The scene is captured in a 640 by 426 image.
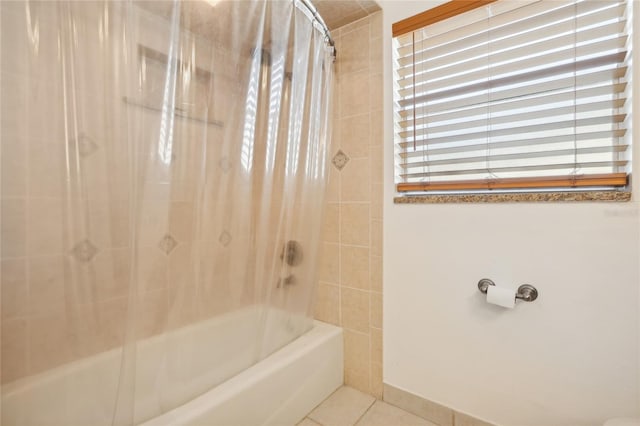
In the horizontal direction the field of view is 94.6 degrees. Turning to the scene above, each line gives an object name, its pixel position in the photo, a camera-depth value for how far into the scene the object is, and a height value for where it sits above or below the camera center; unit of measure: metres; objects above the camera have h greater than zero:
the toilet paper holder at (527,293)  1.09 -0.31
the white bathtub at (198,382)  0.89 -0.60
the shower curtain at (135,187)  0.79 +0.07
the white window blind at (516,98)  1.00 +0.44
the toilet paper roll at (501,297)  1.08 -0.32
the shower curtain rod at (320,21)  1.28 +0.89
